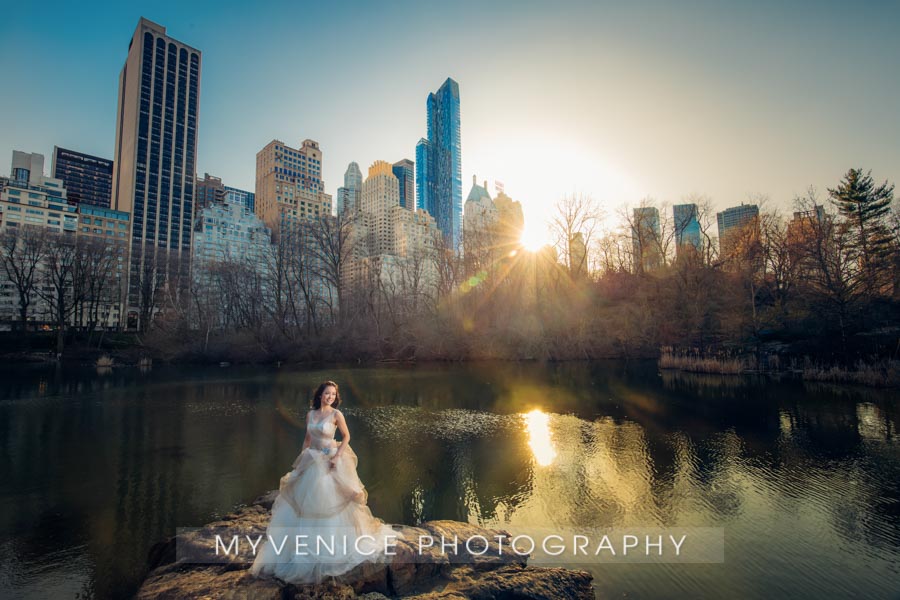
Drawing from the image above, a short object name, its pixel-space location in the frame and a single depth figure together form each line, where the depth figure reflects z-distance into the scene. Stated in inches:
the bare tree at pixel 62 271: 1577.5
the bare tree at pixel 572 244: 1623.8
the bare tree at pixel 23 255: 1561.3
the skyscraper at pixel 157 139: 4276.6
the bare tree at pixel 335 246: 1625.2
